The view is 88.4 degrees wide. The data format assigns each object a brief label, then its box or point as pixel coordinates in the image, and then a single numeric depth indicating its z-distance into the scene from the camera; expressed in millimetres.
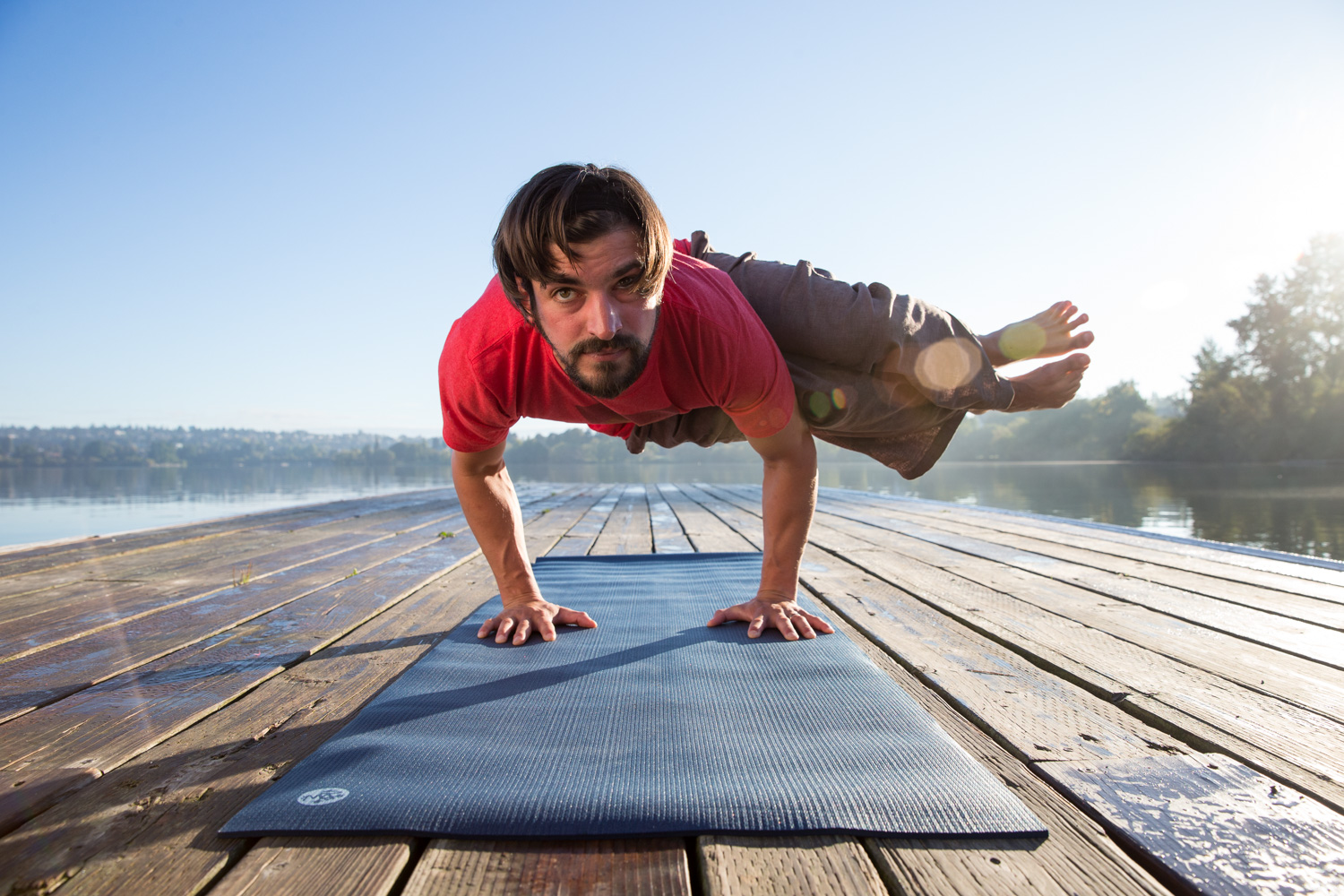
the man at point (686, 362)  1426
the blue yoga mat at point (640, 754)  820
